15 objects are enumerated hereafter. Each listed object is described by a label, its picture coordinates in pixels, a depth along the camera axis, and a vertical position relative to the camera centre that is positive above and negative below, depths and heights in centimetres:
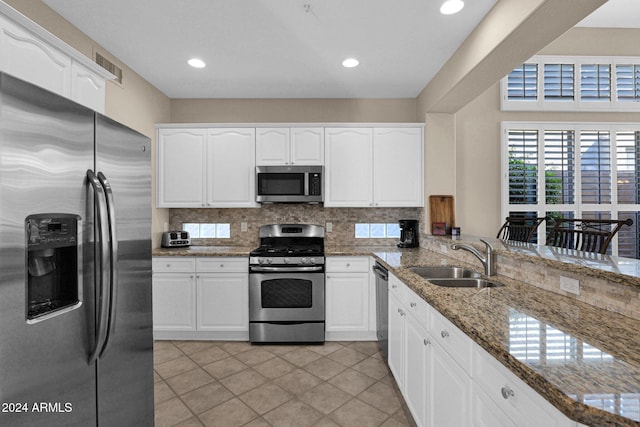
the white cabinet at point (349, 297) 326 -86
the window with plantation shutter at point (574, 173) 405 +52
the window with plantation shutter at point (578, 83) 410 +171
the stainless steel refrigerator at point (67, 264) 88 -17
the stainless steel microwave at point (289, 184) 350 +33
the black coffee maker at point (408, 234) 359 -23
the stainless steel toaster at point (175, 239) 357 -28
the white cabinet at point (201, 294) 325 -82
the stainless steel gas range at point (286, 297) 317 -84
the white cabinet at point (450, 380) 87 -62
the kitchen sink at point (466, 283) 188 -44
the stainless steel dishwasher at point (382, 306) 260 -79
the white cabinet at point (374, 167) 355 +53
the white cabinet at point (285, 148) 354 +74
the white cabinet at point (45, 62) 134 +75
